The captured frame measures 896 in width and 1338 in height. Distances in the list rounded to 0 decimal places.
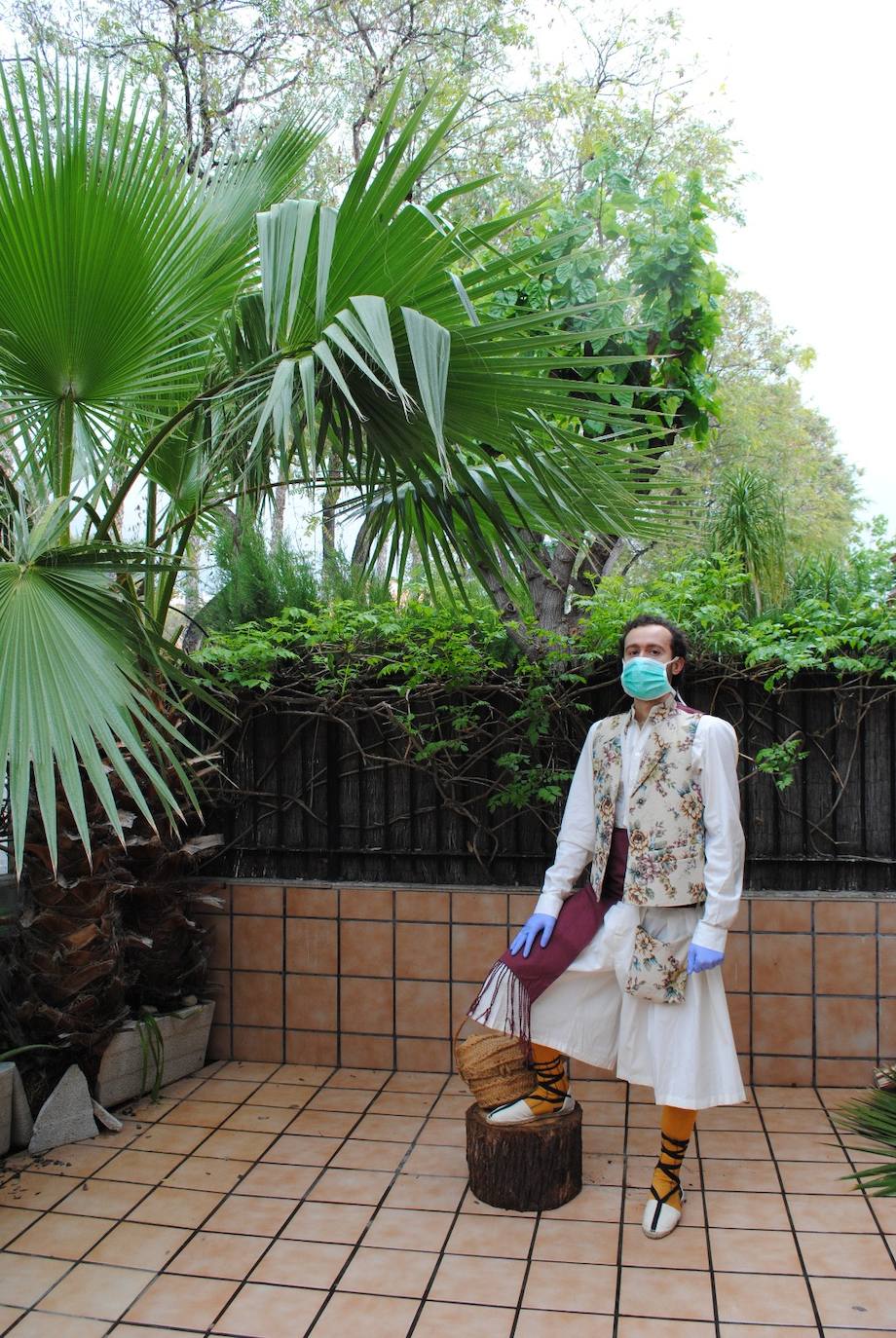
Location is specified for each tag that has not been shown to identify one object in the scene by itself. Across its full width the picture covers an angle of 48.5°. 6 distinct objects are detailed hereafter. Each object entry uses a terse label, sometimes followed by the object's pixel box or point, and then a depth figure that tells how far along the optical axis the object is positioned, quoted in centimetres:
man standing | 262
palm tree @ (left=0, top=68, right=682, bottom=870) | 214
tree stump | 271
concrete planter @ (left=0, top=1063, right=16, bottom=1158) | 302
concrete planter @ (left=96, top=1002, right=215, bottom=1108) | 335
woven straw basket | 285
